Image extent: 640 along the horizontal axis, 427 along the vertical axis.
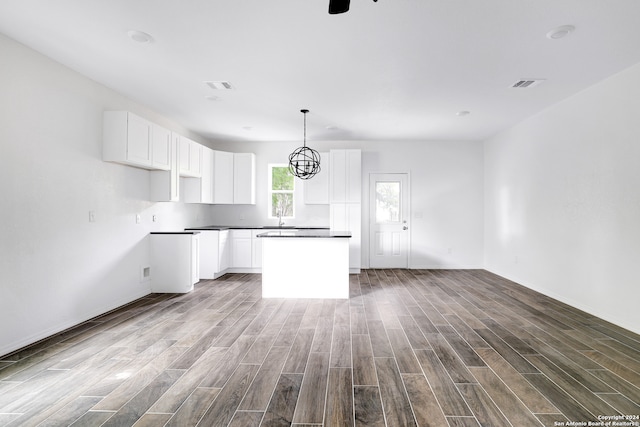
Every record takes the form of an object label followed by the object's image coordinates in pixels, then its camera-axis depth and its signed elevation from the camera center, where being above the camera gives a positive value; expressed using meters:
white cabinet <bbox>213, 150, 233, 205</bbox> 6.80 +0.80
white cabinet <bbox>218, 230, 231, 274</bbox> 6.30 -0.68
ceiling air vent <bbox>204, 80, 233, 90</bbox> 4.02 +1.62
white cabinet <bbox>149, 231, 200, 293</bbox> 5.05 -0.69
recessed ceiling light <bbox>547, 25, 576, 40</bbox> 2.77 +1.58
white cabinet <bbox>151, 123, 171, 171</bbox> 4.60 +0.98
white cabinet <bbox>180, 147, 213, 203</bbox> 6.20 +0.56
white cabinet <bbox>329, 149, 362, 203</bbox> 6.88 +0.85
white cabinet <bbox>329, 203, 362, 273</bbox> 6.89 -0.02
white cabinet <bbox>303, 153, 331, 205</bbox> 6.95 +0.66
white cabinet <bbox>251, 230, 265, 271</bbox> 6.73 -0.71
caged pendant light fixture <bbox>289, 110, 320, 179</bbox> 6.70 +1.22
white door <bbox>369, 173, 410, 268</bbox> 7.29 -0.06
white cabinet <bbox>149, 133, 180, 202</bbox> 5.01 +0.47
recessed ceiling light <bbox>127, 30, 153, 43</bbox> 2.87 +1.58
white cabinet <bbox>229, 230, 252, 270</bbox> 6.75 -0.57
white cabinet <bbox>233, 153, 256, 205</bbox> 6.95 +0.81
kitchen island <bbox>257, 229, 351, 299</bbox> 4.84 -0.72
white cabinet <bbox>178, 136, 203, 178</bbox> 5.45 +1.01
